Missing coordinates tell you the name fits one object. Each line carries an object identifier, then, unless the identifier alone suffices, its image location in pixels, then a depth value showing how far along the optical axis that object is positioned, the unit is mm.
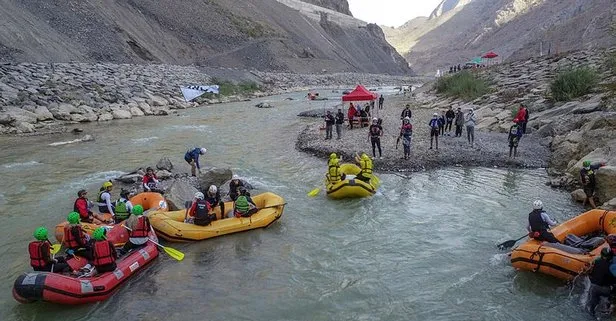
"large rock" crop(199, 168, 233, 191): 14258
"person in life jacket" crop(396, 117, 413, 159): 15461
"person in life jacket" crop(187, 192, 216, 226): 10539
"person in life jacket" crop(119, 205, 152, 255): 9469
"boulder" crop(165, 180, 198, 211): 11977
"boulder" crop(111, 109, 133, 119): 29391
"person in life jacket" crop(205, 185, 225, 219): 11242
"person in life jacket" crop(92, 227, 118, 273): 8273
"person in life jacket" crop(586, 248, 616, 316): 6676
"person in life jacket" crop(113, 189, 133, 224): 10555
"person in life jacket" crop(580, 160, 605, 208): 11312
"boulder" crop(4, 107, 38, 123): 24375
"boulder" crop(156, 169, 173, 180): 15125
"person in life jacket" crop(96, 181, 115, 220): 11461
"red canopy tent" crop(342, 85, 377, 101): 22641
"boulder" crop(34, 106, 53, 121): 25984
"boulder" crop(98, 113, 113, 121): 28531
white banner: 38938
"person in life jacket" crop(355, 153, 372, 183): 13141
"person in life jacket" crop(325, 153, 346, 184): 13117
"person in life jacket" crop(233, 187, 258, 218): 11031
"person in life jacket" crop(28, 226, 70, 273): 8062
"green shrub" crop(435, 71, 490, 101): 30266
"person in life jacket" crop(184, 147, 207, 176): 15242
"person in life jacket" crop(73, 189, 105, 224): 10547
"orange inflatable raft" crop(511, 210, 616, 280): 7836
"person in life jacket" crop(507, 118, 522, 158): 15328
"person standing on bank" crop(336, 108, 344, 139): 20359
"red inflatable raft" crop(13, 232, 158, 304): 7559
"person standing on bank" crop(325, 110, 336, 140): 19828
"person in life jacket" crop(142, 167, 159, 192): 13000
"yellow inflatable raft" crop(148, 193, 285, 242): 10414
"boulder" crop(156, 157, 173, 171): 16141
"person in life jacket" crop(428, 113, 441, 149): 16725
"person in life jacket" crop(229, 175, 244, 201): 12141
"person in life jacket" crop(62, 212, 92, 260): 8781
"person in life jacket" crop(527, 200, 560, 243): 8633
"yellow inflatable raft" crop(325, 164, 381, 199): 12805
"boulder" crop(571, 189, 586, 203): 11843
